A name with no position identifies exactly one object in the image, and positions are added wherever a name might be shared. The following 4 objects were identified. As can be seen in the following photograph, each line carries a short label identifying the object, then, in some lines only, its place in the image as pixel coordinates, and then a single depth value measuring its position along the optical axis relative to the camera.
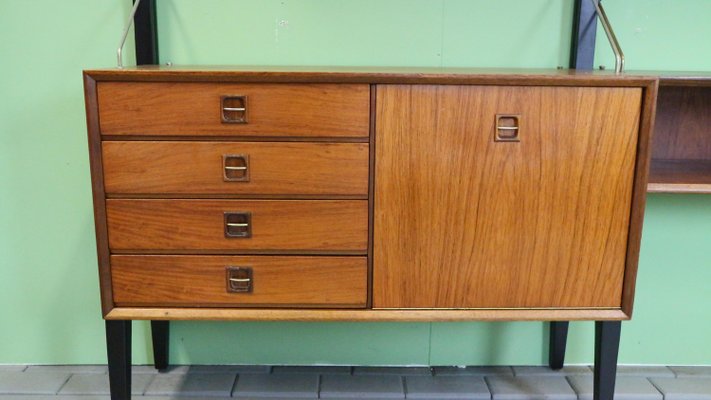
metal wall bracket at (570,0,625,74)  1.83
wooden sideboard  1.45
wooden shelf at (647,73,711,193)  1.89
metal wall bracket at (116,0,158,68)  1.82
